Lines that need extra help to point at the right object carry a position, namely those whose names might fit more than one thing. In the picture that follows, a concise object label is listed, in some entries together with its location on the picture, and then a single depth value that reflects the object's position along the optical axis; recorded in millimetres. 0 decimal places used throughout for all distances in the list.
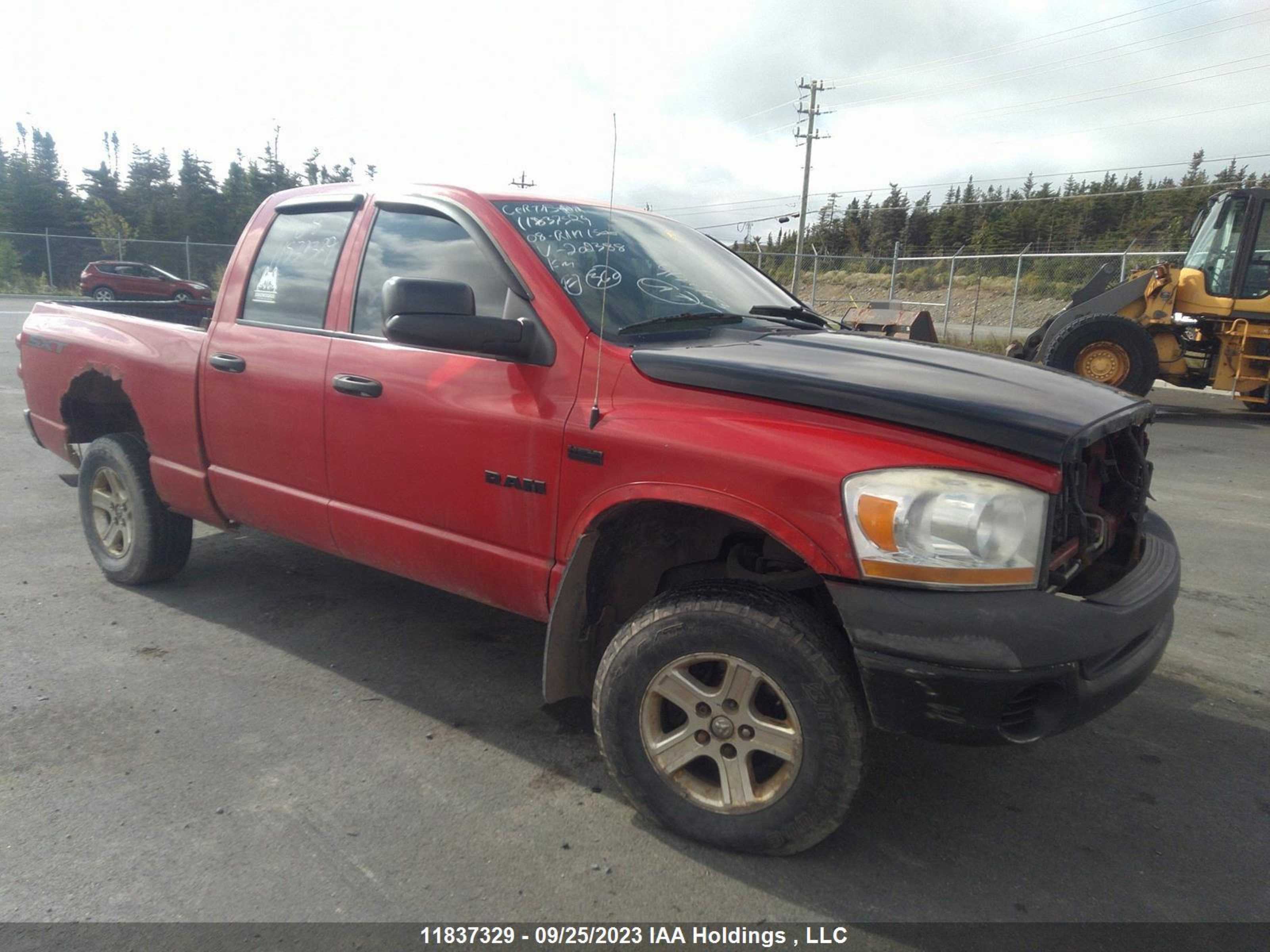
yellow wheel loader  12344
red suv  27891
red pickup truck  2285
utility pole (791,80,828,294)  39938
